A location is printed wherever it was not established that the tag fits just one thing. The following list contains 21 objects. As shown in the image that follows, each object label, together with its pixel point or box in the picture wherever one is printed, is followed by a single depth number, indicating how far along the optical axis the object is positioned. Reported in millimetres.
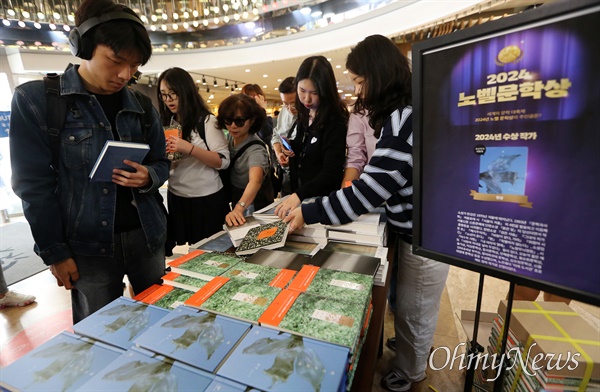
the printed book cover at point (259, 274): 866
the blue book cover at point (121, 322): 646
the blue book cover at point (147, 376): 521
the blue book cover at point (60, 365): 535
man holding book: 960
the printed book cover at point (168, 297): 778
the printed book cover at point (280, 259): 977
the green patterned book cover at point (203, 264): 907
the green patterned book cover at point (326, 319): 625
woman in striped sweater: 1039
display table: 690
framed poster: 484
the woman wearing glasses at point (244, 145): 1797
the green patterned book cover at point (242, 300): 713
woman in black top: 1604
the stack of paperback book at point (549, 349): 874
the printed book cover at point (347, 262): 927
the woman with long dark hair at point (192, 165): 1693
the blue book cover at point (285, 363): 520
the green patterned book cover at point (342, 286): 770
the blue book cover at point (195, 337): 583
